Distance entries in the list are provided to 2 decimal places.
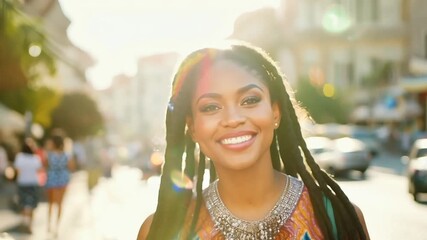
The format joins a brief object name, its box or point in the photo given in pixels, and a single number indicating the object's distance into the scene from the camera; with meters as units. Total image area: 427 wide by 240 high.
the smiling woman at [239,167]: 2.56
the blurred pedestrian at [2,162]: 20.67
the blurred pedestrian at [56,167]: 12.81
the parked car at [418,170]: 18.23
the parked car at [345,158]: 30.22
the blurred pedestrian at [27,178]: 13.10
